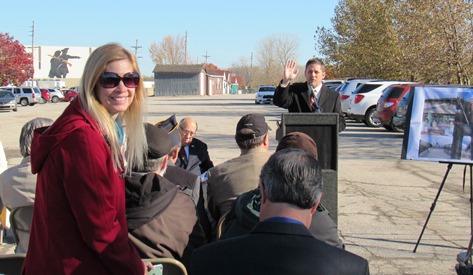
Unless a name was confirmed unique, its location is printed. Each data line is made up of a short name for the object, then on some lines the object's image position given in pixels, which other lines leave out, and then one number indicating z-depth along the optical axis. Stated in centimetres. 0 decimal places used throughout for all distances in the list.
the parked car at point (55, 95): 5380
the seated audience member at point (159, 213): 293
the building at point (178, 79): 8712
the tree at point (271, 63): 10781
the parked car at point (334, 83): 2853
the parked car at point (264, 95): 4522
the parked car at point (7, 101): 3431
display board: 512
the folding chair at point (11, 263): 292
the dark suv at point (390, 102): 1739
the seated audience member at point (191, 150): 623
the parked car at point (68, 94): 5600
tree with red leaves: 5328
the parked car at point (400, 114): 1620
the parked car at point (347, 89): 2198
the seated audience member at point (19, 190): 372
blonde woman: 214
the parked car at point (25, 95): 4394
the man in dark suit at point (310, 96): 597
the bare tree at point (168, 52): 11975
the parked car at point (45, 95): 5185
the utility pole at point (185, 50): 11412
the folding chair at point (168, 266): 279
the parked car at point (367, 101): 2022
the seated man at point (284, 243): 177
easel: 475
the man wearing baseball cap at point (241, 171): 402
